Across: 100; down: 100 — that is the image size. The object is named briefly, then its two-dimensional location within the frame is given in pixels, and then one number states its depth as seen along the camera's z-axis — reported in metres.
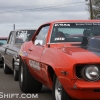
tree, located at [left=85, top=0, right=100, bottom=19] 30.54
